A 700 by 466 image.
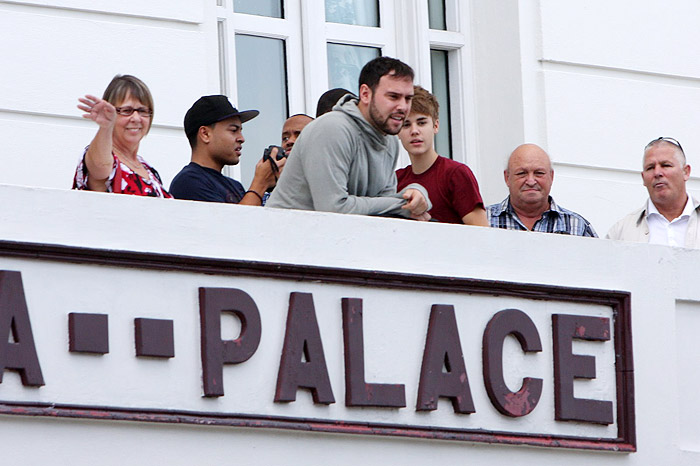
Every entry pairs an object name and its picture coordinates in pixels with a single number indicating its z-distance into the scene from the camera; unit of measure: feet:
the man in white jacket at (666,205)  52.13
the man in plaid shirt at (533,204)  50.47
